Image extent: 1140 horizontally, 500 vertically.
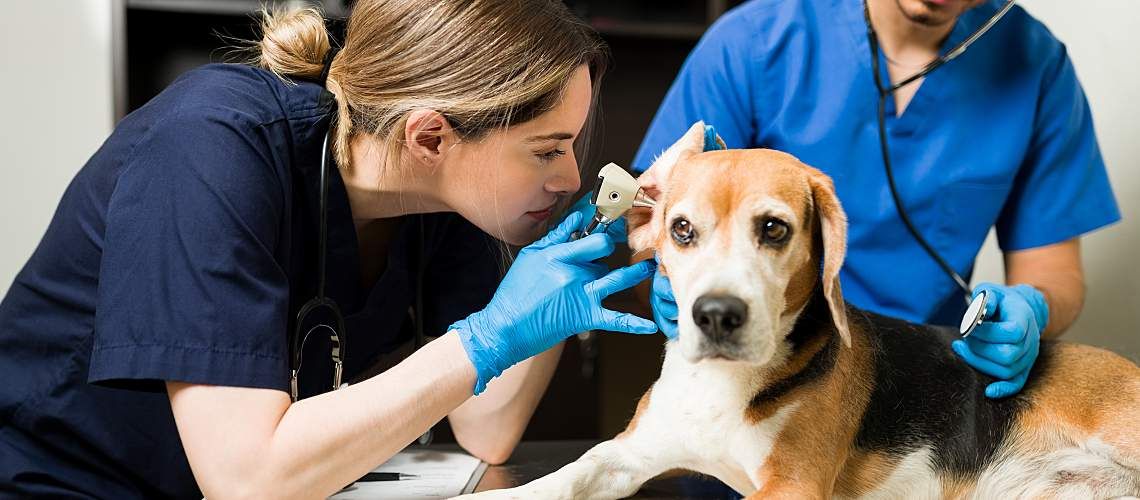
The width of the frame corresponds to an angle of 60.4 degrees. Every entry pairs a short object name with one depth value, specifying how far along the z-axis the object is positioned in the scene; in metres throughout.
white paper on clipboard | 1.30
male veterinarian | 1.70
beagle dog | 1.07
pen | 1.39
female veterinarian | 1.04
